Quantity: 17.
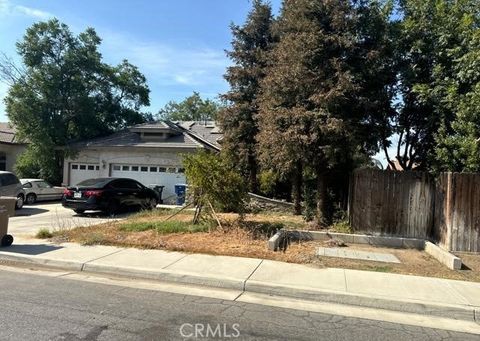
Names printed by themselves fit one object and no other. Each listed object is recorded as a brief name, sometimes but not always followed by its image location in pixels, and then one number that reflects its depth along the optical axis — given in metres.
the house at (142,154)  23.88
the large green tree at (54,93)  26.89
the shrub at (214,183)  12.19
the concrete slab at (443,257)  8.82
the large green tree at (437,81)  11.40
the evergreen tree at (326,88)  12.87
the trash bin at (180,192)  21.70
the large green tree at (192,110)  59.71
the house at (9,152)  32.38
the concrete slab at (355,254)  9.63
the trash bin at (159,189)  22.99
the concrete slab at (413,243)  11.30
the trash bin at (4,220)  9.85
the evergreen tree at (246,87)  20.16
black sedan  16.36
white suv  18.66
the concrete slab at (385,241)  11.53
